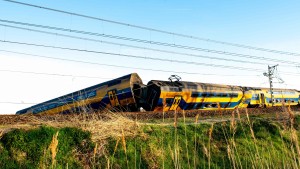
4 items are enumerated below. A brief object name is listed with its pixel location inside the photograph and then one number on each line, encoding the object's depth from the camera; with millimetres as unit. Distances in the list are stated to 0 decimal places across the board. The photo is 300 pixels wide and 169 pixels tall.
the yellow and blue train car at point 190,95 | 20141
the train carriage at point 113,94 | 19631
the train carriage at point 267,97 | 30538
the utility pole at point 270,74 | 44906
